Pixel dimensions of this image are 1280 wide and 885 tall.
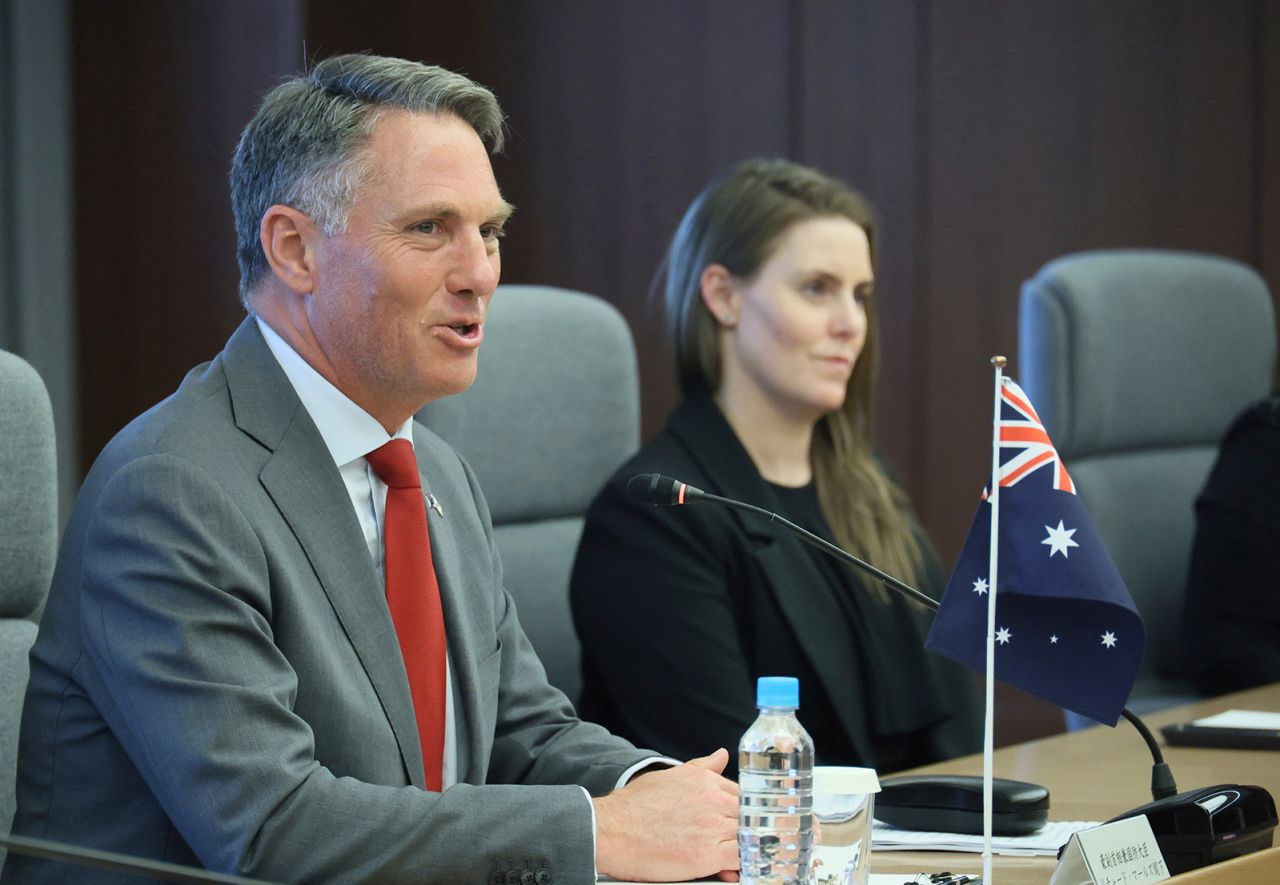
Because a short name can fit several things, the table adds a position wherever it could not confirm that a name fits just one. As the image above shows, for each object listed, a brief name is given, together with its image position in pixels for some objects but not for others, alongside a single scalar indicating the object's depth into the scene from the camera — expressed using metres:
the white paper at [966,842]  2.98
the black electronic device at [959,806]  3.02
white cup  2.82
